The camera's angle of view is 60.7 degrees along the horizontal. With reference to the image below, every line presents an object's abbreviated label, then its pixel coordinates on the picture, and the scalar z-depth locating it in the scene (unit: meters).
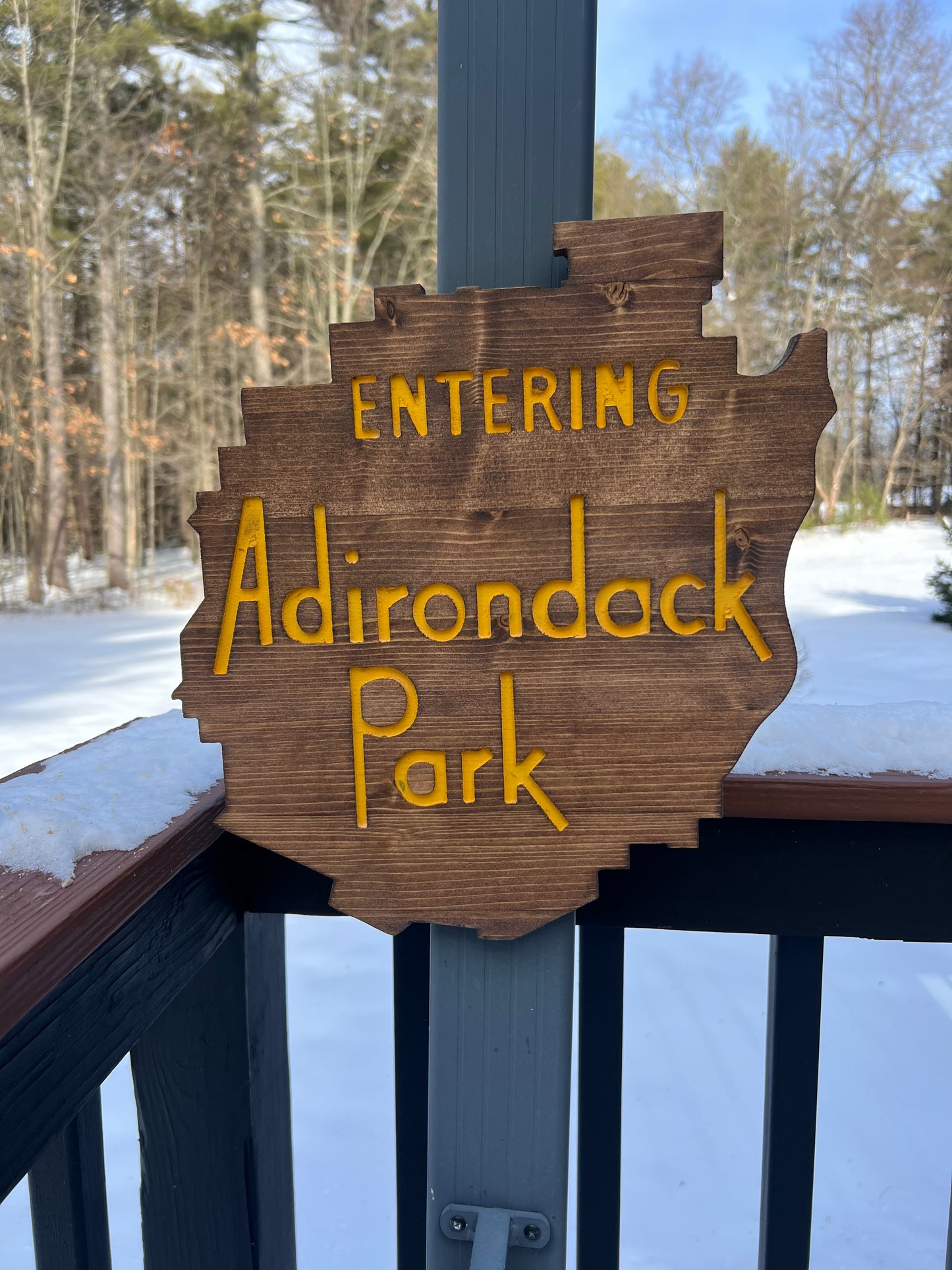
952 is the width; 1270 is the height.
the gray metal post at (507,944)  0.56
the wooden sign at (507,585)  0.53
